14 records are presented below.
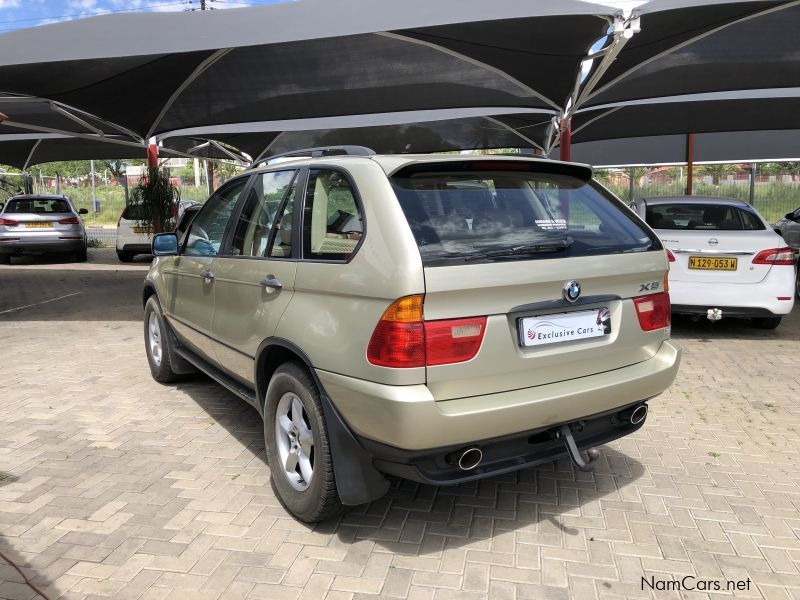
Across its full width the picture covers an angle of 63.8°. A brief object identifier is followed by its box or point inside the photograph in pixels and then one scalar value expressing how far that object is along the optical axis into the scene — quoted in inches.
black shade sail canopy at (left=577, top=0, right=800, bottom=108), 281.1
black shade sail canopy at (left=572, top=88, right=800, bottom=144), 509.7
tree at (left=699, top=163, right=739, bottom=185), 1342.5
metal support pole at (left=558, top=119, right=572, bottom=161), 454.6
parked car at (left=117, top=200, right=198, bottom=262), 583.2
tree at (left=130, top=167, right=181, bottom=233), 573.3
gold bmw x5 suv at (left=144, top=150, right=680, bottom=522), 100.0
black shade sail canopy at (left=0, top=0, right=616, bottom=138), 257.9
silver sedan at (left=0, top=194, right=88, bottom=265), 576.4
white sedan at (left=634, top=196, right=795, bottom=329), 257.9
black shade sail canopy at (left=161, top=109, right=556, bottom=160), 552.4
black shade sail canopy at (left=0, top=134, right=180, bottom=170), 692.7
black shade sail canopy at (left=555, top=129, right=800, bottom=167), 694.5
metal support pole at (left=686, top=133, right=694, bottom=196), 654.5
